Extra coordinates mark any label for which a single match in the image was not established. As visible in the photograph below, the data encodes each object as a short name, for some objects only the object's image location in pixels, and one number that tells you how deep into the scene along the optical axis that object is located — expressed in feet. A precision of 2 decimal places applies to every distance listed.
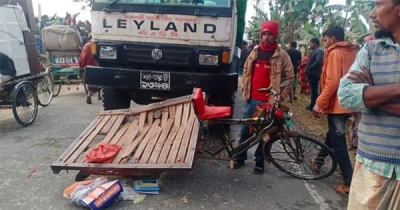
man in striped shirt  4.78
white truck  14.23
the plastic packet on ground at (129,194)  10.05
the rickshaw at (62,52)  28.87
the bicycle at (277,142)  11.16
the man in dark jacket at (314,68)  22.75
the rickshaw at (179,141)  10.14
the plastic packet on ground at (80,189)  9.48
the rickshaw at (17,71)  16.65
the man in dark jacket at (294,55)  28.63
